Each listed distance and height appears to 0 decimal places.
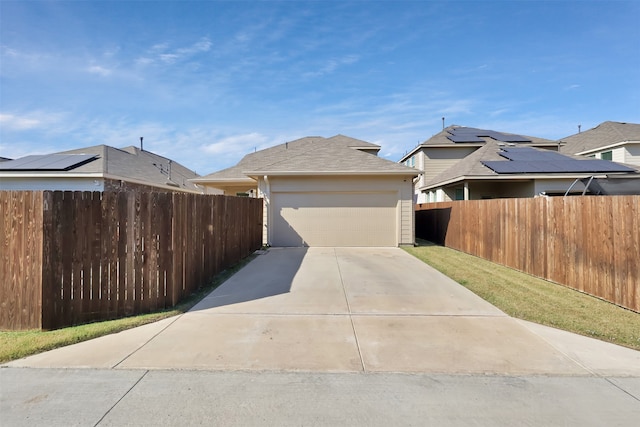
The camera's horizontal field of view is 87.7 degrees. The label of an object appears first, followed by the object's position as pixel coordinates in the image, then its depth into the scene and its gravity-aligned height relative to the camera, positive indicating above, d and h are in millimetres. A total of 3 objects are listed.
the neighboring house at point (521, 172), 14992 +1936
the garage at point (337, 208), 13531 +315
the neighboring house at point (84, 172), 14797 +2147
